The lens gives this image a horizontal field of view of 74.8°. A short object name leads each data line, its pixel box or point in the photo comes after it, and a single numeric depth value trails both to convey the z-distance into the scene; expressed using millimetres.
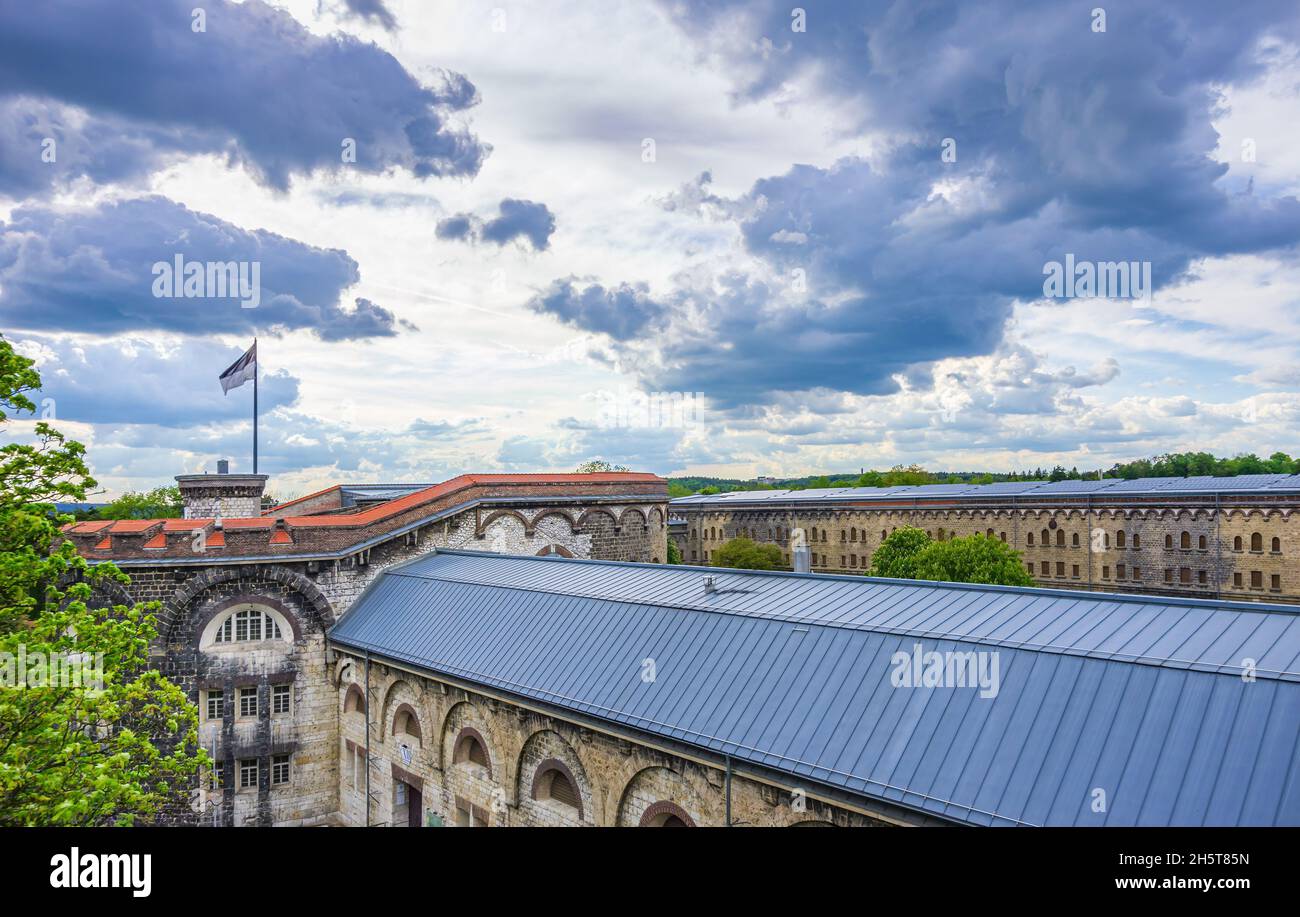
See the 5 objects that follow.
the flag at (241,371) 35938
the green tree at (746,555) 68569
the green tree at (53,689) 11484
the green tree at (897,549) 49938
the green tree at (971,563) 42000
